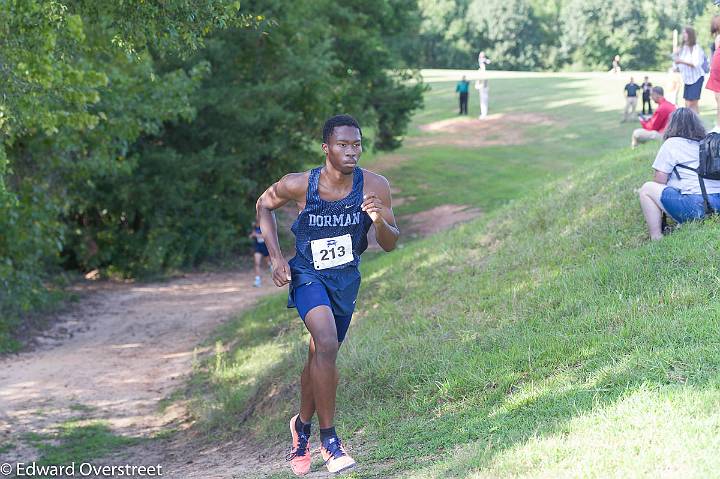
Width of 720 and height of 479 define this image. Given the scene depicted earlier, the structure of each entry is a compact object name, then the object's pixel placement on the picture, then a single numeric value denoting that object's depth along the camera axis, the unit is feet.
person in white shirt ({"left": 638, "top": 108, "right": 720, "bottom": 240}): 30.04
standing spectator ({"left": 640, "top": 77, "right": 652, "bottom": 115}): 115.59
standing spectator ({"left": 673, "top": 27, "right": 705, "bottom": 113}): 47.47
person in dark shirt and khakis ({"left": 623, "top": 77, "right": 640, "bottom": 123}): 120.16
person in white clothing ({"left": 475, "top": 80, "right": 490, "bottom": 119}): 143.13
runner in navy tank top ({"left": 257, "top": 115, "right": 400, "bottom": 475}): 20.85
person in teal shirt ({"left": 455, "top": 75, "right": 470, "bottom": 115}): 147.43
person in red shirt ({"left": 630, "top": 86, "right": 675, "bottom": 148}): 47.54
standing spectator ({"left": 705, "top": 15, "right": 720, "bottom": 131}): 34.97
